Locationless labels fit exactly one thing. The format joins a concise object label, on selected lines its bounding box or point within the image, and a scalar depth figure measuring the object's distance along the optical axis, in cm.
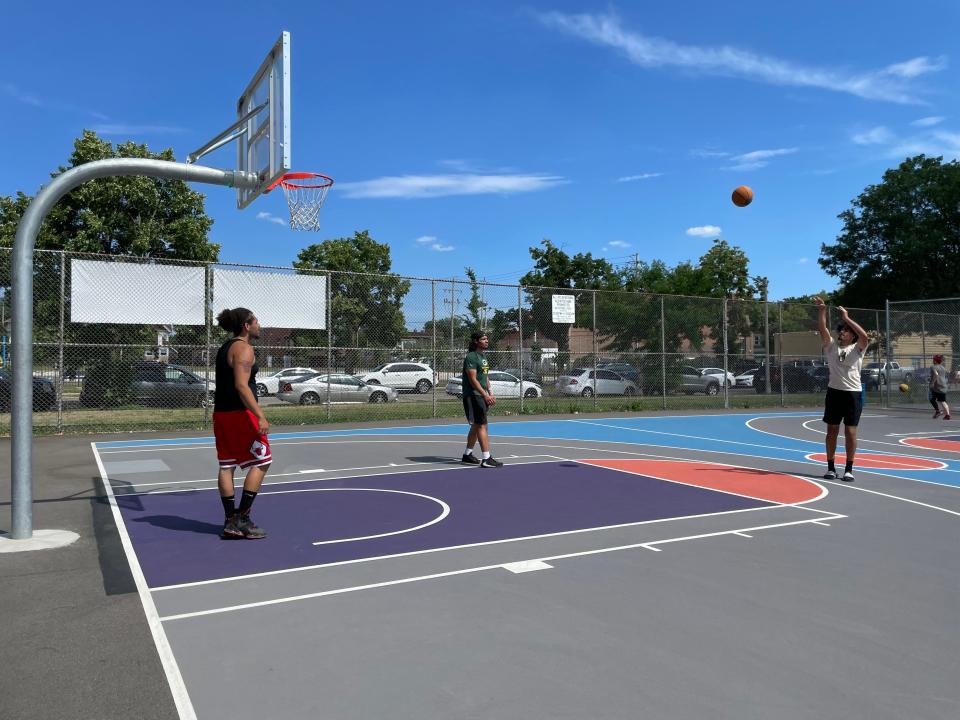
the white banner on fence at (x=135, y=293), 1465
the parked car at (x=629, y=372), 2225
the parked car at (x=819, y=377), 2675
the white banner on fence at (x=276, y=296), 1603
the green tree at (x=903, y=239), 4316
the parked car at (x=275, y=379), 1811
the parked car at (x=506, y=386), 2048
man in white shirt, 941
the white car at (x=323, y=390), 1788
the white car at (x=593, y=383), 2133
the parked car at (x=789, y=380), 2547
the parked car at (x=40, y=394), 1527
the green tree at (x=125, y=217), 2123
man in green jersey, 1059
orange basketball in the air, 1524
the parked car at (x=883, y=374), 2691
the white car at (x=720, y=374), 2447
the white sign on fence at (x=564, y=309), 2100
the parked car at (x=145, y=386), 1527
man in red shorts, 616
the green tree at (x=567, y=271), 4006
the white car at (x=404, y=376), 1850
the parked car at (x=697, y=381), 2381
